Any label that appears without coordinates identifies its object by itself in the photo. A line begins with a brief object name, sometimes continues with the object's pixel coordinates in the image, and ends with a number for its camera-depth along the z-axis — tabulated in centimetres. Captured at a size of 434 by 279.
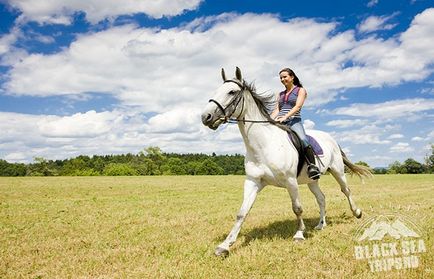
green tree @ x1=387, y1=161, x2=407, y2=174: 11672
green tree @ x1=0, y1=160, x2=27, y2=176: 11831
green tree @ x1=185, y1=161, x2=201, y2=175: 11688
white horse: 725
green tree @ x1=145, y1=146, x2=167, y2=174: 13851
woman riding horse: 867
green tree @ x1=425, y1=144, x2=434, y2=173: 11725
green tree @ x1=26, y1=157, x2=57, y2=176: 12244
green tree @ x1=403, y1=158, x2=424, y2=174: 11256
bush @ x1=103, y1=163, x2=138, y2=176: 11182
